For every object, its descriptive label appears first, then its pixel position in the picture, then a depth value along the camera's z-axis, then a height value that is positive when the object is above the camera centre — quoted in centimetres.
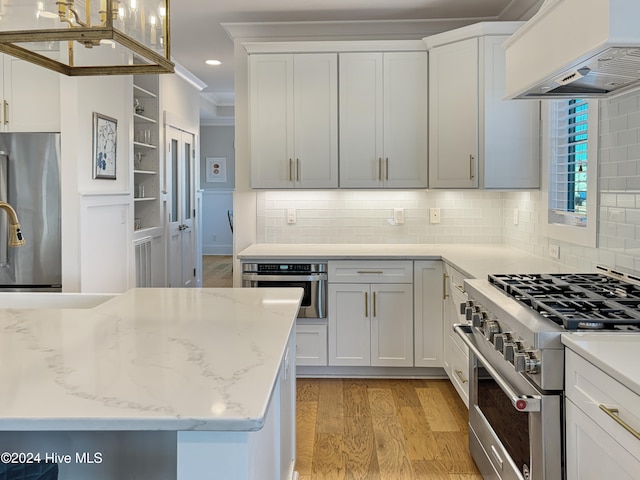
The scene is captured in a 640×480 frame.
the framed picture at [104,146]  413 +50
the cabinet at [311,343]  398 -91
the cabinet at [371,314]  393 -70
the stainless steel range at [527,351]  177 -49
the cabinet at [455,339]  328 -79
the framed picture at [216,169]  1123 +86
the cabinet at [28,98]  396 +80
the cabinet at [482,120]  380 +62
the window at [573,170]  288 +24
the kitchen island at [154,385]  109 -37
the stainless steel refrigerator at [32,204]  383 +6
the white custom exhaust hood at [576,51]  163 +53
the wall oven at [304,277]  395 -45
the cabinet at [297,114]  418 +72
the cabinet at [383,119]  416 +68
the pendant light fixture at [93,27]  160 +56
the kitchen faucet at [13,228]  186 -5
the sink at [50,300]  240 -37
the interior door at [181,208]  633 +5
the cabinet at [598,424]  132 -55
